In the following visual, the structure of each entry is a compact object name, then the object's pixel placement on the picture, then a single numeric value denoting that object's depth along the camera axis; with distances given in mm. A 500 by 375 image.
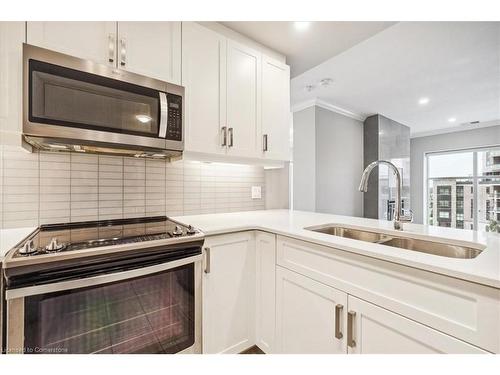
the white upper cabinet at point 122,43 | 1088
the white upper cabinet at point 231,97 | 1502
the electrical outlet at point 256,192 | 2185
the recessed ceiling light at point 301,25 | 1578
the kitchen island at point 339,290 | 709
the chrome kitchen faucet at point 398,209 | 1274
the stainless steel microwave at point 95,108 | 1005
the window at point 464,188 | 4434
